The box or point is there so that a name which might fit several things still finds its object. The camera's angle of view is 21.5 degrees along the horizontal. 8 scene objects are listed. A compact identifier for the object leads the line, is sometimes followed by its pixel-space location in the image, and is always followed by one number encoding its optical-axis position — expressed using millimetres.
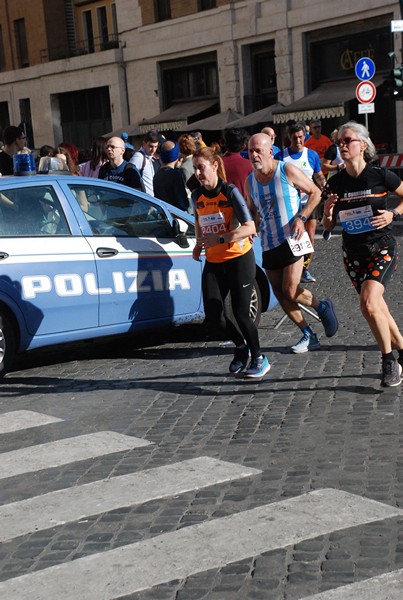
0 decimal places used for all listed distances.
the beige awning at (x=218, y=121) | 32625
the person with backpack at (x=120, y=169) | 11195
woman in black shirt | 7165
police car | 8164
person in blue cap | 11477
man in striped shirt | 8180
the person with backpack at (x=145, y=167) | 12453
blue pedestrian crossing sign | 22672
